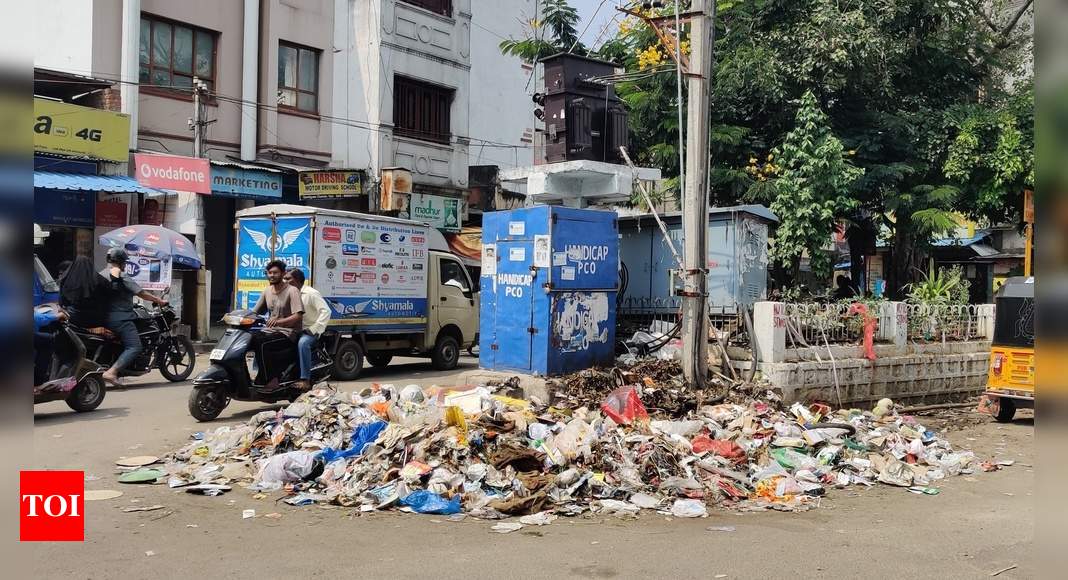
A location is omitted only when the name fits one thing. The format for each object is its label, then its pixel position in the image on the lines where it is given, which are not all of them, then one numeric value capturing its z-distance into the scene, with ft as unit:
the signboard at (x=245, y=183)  61.36
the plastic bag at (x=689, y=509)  20.76
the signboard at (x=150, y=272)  52.19
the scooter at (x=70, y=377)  29.09
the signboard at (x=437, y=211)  75.20
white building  72.69
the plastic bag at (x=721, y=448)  25.54
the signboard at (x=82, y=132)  51.72
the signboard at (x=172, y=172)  56.34
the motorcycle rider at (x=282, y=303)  32.35
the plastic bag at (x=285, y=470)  22.25
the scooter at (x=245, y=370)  30.07
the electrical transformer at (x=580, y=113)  42.63
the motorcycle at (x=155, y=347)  35.29
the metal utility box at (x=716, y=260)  42.32
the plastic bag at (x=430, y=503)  20.20
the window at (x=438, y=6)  77.61
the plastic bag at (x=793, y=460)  25.63
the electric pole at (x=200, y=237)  57.31
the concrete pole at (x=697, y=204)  33.71
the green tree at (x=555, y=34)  65.21
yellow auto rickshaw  37.06
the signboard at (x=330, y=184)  66.64
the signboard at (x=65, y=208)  54.49
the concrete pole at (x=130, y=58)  57.26
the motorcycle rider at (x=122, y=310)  35.24
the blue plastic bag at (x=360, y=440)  23.50
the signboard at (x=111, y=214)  57.31
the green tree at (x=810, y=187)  48.26
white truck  42.06
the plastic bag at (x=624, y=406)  29.37
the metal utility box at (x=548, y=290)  35.19
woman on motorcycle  34.40
